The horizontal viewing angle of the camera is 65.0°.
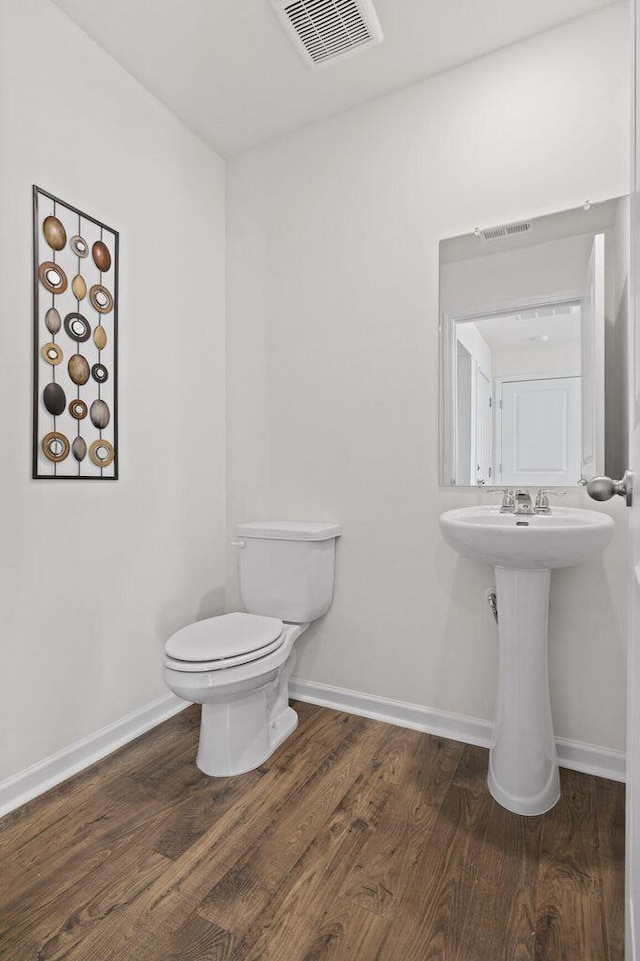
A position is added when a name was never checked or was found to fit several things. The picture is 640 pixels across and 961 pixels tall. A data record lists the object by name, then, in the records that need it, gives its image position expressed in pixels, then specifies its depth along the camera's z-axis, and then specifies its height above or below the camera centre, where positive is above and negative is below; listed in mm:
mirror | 1616 +459
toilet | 1569 -547
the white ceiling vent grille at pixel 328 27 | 1608 +1529
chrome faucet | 1621 -70
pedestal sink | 1490 -611
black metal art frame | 1579 +447
